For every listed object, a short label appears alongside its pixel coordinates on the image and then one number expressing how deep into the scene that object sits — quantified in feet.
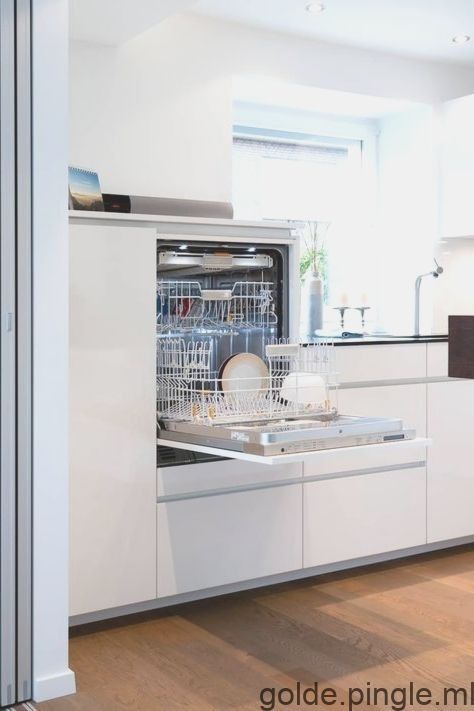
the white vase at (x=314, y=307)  14.66
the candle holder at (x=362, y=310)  15.35
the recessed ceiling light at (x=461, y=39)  13.97
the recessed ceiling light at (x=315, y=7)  12.38
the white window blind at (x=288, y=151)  14.66
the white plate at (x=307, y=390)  9.86
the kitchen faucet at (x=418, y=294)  15.51
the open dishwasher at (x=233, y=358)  9.53
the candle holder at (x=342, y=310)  15.33
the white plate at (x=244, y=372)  10.56
